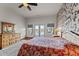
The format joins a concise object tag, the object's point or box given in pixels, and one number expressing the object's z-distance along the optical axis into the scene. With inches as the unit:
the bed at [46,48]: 29.7
